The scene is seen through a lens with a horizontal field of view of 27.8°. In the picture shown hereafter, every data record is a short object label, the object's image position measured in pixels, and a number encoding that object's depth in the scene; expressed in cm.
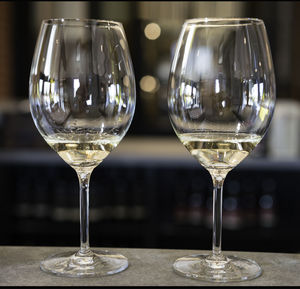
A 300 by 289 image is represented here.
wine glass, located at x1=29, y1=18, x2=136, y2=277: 57
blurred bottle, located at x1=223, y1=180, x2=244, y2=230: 253
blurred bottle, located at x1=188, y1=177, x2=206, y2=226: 256
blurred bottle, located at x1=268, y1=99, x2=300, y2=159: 250
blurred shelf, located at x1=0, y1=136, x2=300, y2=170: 245
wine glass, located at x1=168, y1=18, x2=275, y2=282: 56
